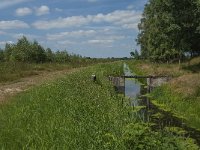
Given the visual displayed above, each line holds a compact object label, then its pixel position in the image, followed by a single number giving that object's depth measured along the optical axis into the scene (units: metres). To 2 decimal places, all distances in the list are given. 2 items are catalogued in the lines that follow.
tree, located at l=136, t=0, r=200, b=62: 23.87
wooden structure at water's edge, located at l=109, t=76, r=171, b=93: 17.25
